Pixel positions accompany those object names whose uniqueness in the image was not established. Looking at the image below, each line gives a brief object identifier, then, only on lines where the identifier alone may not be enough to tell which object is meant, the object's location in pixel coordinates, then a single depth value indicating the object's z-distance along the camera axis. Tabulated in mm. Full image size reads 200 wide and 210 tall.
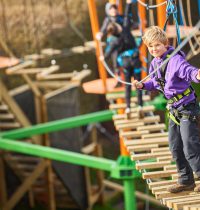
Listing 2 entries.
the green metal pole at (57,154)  15555
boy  8430
